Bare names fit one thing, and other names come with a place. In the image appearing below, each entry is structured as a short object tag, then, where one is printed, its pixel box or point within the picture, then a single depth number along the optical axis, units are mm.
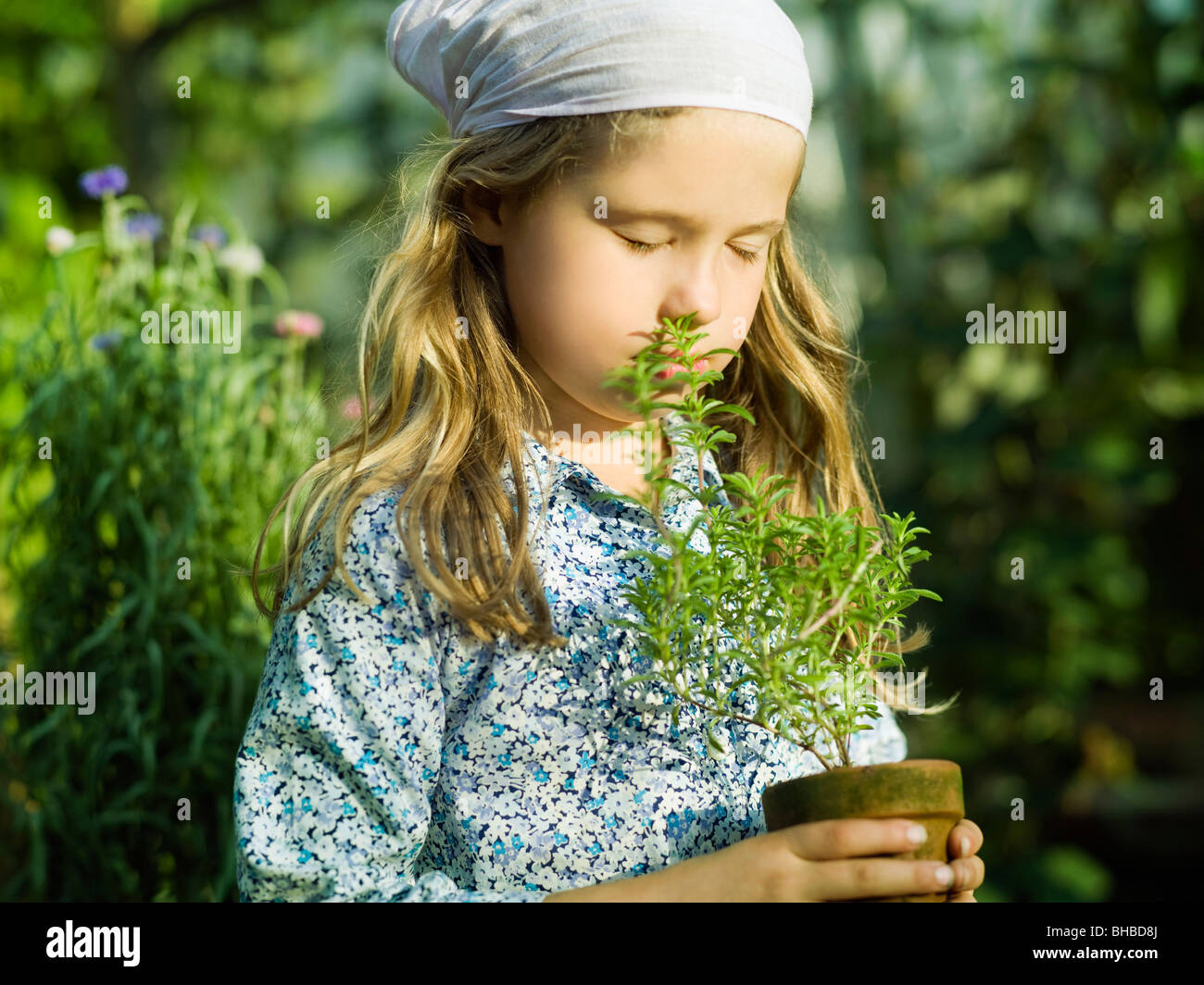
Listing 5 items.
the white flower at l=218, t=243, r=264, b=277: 2277
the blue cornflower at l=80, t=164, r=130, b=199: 2205
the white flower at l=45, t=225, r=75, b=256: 2211
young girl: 1314
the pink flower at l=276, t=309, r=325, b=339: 2311
